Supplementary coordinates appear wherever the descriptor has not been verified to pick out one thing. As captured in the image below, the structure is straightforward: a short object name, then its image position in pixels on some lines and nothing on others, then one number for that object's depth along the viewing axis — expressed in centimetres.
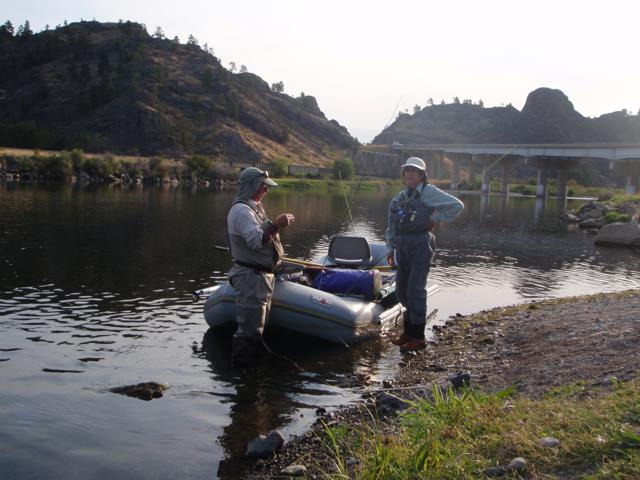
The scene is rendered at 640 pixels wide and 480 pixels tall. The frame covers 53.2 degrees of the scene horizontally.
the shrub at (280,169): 10956
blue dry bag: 1089
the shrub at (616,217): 3600
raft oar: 1004
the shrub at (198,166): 9481
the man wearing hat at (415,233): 956
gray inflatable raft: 949
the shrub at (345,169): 8146
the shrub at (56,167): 7494
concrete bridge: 7878
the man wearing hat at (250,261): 840
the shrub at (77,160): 7825
